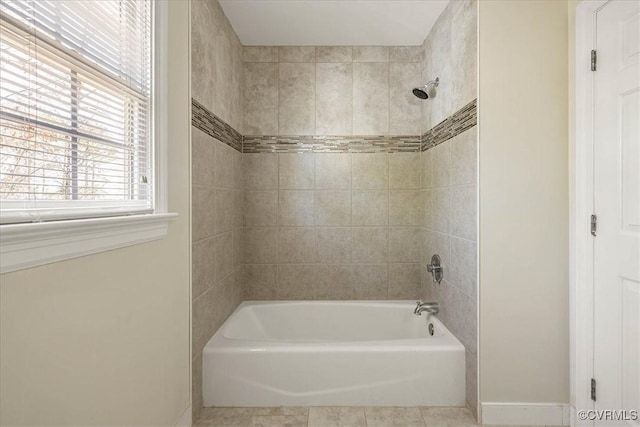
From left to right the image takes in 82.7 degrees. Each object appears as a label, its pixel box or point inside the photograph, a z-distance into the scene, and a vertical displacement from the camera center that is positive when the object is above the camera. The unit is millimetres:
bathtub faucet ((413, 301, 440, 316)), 2441 -653
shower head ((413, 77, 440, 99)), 2467 +847
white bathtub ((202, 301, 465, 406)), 2020 -913
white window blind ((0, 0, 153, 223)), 855 +299
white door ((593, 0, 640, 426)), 1473 +9
